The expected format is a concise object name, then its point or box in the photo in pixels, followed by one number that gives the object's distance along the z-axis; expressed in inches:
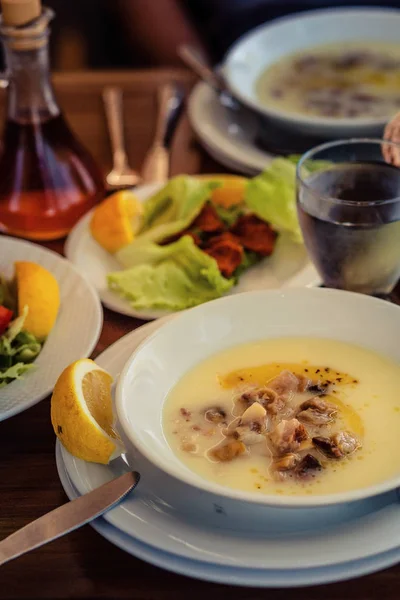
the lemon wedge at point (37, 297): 54.7
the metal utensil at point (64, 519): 37.1
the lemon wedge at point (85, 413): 41.5
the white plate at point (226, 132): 75.3
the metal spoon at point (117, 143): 76.7
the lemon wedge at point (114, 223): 65.0
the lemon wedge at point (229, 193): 68.5
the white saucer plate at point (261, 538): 36.0
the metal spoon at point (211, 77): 83.6
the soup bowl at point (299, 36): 86.7
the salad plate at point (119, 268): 59.2
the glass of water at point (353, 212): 53.7
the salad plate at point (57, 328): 49.1
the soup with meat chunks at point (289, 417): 38.9
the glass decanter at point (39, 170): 67.7
